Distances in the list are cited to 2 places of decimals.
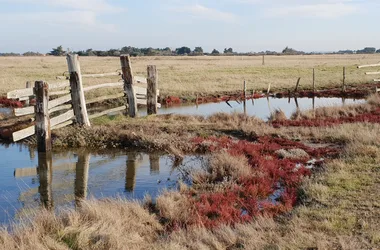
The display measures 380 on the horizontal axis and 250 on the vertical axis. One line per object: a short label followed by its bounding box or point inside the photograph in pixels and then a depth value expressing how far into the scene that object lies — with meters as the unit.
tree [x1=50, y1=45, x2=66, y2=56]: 123.88
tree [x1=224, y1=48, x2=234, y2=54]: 182.35
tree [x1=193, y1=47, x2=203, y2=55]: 174.00
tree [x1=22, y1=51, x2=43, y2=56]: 139.52
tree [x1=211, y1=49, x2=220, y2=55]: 164.75
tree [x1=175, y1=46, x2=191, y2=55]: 167.25
